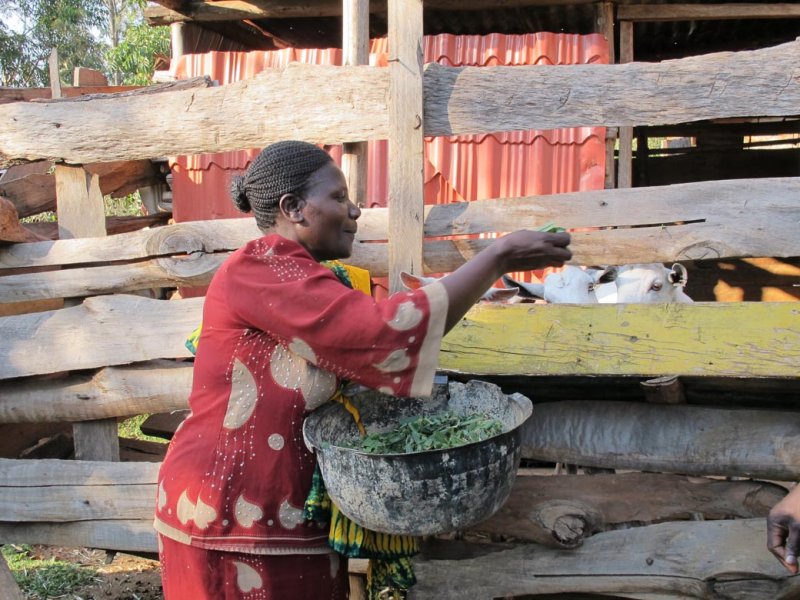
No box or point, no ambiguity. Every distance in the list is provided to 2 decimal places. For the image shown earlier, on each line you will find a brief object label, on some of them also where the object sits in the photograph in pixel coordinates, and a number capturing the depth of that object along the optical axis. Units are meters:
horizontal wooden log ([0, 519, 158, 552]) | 3.57
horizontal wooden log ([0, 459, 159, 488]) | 3.57
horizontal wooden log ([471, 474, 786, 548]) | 2.97
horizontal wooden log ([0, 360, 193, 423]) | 3.53
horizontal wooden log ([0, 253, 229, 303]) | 3.38
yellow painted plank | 2.55
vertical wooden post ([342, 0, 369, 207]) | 3.23
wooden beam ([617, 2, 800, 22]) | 6.14
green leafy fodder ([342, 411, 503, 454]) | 2.25
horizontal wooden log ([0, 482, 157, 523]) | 3.57
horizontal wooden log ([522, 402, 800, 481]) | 2.84
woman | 1.96
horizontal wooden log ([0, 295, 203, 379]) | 3.42
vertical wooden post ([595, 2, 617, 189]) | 6.04
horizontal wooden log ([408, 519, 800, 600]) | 2.80
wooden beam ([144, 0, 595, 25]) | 6.27
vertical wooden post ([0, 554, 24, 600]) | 3.56
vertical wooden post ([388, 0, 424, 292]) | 2.89
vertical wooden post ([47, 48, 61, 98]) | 6.14
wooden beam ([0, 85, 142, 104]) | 7.15
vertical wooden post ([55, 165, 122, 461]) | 3.66
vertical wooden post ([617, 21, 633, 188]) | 6.07
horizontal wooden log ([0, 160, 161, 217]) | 4.64
